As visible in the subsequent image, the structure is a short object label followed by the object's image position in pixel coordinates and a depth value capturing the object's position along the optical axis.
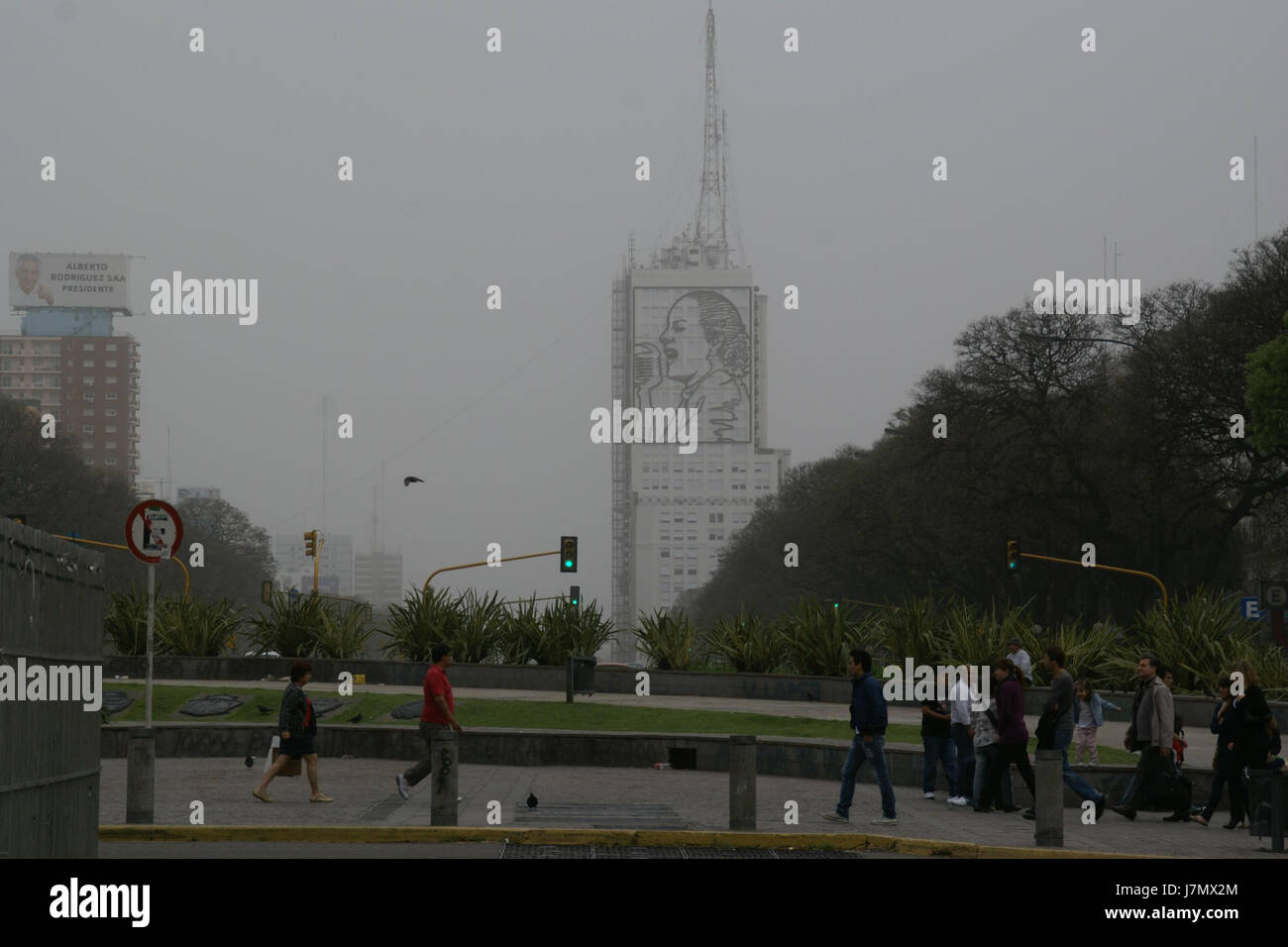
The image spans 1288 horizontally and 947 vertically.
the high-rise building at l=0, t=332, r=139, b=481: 196.75
